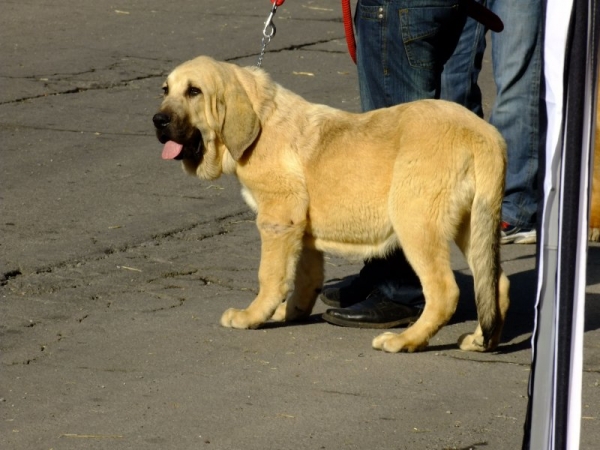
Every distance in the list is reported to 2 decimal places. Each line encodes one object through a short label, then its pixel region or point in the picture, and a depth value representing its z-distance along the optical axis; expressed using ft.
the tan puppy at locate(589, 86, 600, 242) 42.42
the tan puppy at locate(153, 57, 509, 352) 30.81
